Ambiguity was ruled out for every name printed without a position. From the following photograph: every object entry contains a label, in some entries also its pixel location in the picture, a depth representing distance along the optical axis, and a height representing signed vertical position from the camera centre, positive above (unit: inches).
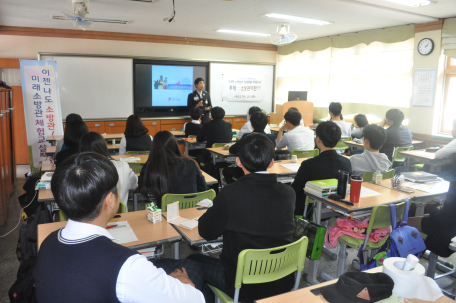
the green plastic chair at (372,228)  94.7 -35.4
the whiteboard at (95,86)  281.1 +9.4
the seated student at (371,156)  129.2 -20.7
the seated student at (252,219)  64.8 -22.9
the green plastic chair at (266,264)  62.9 -31.7
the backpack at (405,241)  73.4 -30.0
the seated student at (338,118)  225.7 -10.2
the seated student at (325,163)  115.4 -20.7
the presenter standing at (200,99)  294.8 +0.2
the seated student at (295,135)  183.9 -18.1
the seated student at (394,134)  200.5 -17.4
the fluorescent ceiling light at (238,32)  279.9 +58.4
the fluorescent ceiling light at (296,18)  219.6 +56.4
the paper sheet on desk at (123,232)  73.8 -30.8
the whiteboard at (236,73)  337.4 +18.0
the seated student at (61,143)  163.3 -24.1
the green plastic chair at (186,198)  96.9 -29.1
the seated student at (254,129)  176.2 -14.9
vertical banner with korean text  222.5 -5.1
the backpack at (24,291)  59.8 -34.8
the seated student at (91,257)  37.2 -18.3
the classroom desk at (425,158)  184.1 -29.2
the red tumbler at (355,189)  99.8 -25.2
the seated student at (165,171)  107.5 -23.3
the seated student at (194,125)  232.2 -17.7
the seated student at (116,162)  107.3 -21.9
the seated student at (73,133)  141.4 -15.4
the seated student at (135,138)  172.6 -21.4
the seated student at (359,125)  238.7 -15.4
